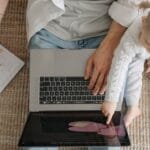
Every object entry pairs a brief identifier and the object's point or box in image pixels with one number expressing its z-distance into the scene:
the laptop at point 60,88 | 2.04
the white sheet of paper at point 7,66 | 2.24
